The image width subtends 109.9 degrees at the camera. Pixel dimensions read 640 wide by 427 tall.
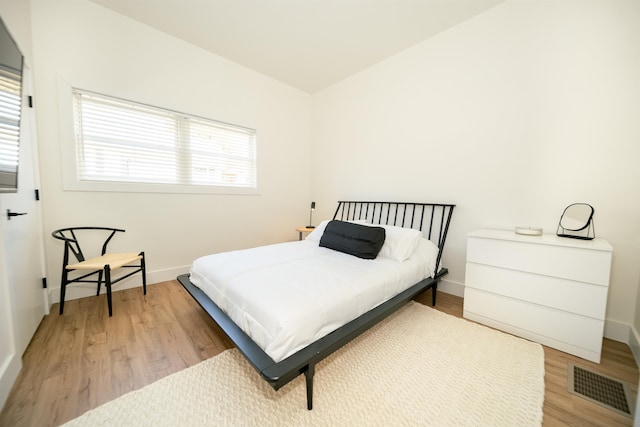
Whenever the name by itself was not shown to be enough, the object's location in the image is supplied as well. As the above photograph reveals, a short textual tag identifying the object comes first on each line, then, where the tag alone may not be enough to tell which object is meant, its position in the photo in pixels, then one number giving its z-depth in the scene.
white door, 1.36
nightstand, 3.55
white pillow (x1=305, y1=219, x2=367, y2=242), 2.80
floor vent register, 1.19
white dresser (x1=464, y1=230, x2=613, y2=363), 1.49
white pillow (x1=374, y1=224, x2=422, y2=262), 2.13
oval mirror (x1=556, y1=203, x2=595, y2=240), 1.81
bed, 1.14
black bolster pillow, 2.13
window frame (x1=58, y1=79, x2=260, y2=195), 2.16
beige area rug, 1.10
